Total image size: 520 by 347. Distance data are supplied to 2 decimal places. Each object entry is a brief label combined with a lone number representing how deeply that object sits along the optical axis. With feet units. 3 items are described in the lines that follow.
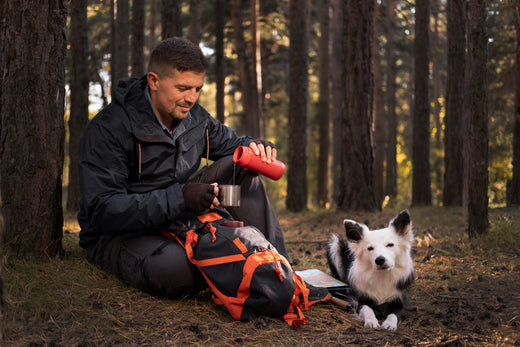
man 11.97
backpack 11.51
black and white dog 13.43
